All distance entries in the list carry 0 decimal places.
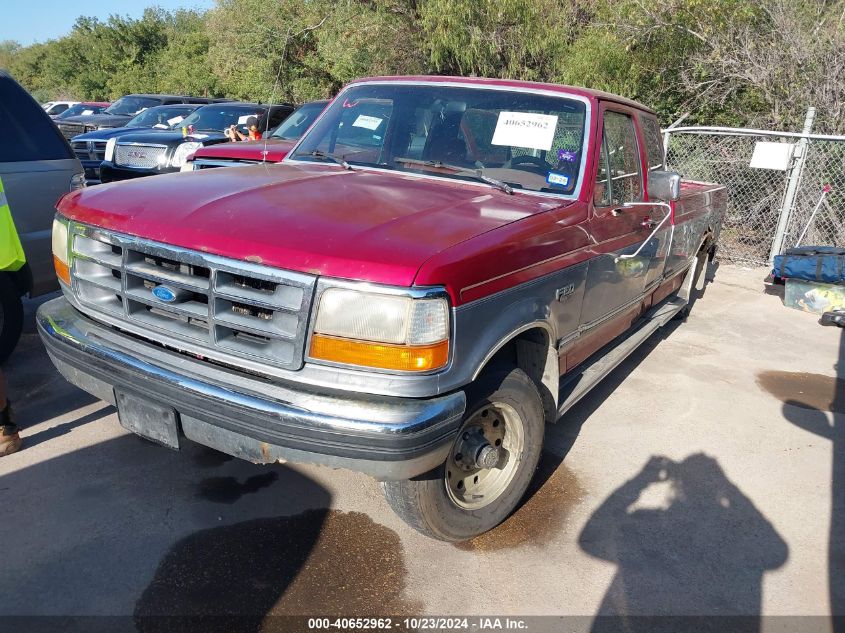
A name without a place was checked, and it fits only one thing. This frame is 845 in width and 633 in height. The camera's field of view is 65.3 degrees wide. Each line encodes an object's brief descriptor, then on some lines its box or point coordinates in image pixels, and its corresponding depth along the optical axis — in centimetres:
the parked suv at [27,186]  450
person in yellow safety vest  359
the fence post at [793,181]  853
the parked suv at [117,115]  1438
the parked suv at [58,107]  2458
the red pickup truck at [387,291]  241
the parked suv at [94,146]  964
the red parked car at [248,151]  684
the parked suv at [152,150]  855
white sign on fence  853
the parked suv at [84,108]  1950
